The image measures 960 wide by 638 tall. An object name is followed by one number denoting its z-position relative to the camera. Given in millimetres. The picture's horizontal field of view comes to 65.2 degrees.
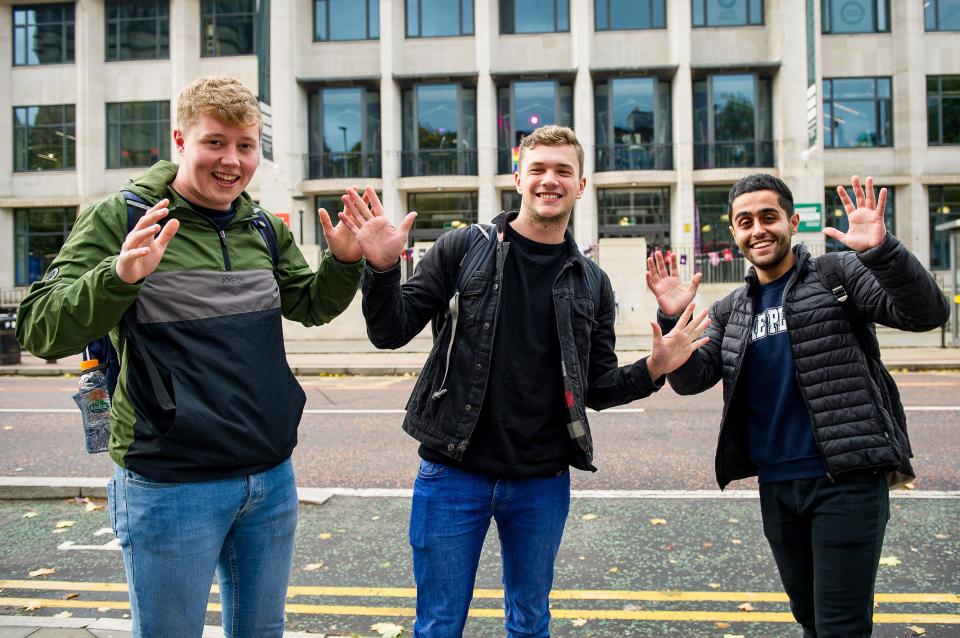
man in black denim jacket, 2623
